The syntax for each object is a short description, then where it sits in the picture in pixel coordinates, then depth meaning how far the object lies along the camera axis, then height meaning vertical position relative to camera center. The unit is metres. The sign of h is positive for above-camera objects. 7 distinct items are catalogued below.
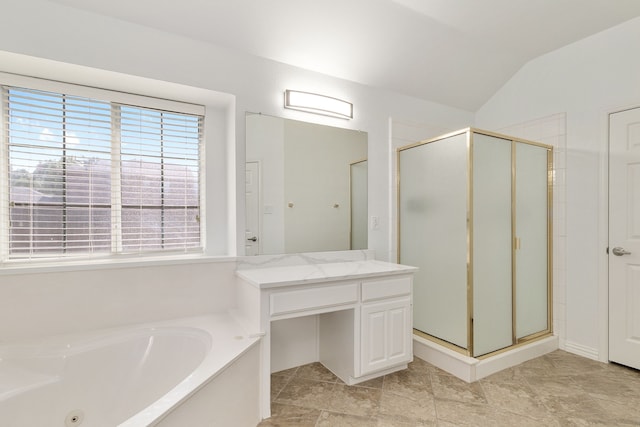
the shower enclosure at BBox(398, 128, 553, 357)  2.23 -0.20
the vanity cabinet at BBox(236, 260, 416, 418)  1.73 -0.60
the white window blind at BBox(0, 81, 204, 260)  1.79 +0.23
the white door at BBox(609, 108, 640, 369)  2.25 -0.19
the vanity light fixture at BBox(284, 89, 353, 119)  2.27 +0.83
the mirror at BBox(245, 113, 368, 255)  2.17 +0.19
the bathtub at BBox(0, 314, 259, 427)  1.32 -0.79
